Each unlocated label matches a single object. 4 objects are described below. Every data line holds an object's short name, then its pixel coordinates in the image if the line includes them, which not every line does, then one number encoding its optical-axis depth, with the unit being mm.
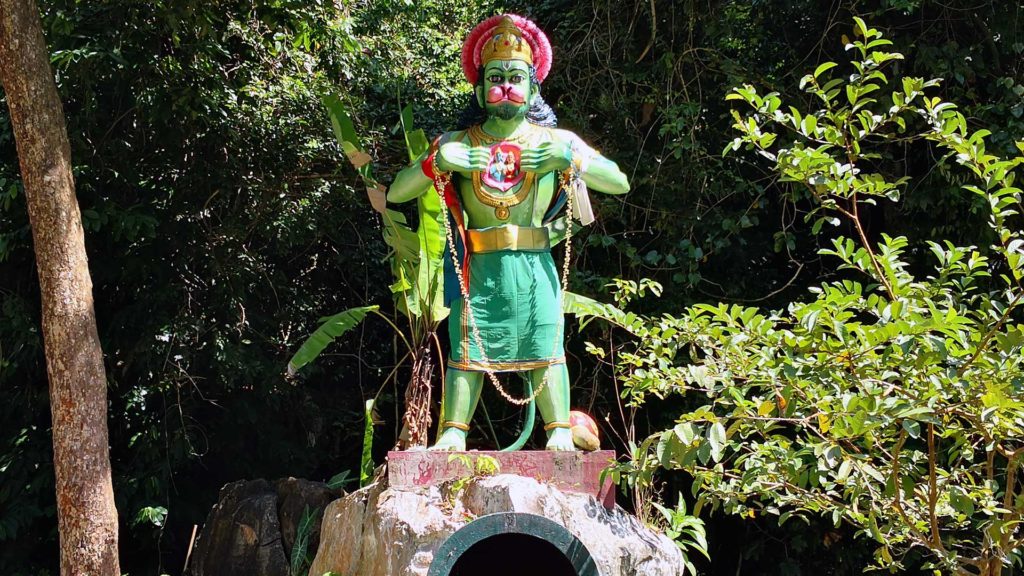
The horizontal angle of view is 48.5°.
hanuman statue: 4824
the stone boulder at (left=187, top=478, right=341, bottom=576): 6008
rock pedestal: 4383
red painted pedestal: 4574
